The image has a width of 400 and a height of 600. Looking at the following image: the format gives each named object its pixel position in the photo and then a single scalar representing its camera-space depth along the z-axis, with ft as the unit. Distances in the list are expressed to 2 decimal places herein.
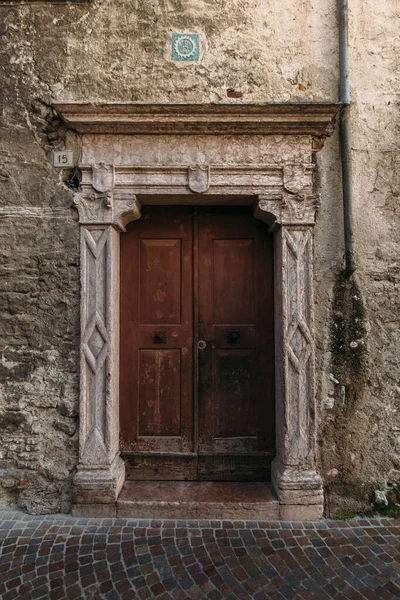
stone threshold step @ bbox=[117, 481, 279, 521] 9.49
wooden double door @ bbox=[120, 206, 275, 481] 10.82
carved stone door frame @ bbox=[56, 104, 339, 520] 9.73
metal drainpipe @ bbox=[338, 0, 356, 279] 9.91
